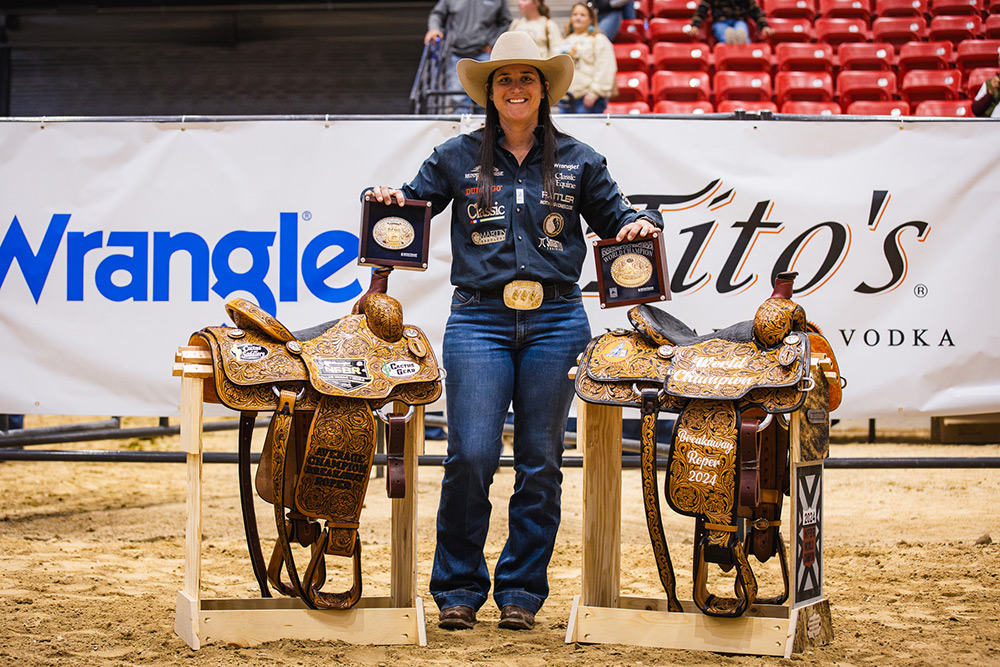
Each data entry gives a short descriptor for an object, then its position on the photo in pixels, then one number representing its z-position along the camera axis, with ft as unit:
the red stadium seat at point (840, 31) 69.15
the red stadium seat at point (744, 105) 56.77
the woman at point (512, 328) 19.72
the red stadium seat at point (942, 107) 57.77
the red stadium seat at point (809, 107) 58.39
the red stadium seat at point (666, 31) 69.56
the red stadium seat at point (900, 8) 71.05
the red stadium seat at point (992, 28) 67.20
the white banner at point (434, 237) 28.17
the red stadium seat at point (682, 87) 60.80
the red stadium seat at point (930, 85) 61.21
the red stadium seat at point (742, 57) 63.98
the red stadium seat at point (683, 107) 58.75
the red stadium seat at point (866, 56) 64.80
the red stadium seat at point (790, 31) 69.21
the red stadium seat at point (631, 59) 65.57
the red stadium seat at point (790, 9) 71.77
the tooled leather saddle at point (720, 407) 17.20
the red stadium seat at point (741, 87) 59.93
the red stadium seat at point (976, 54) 63.26
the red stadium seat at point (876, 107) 58.70
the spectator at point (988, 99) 40.19
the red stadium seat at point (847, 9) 71.56
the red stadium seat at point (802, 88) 61.05
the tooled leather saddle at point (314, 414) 17.94
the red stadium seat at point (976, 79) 60.44
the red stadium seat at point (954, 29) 67.51
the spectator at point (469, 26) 52.85
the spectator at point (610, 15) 63.82
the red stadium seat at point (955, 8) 69.62
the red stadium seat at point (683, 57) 64.75
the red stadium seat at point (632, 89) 61.31
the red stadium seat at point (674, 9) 72.38
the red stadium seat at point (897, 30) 68.38
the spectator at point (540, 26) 52.80
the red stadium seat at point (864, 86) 61.26
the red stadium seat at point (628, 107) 58.44
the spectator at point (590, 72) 51.90
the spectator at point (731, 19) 65.16
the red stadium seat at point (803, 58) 64.59
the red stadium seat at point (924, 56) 64.49
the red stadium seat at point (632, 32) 69.97
